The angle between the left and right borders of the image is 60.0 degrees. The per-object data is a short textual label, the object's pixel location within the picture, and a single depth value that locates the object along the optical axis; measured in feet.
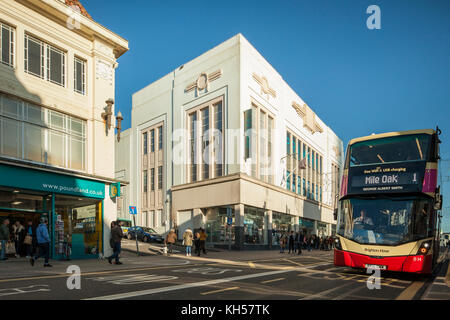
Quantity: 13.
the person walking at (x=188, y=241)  72.79
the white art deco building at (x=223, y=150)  108.17
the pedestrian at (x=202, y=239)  78.25
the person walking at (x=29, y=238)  52.18
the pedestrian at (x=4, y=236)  52.39
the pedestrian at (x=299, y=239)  96.63
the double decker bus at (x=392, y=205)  36.65
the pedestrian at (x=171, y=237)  75.13
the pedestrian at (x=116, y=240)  51.16
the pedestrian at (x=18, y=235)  54.54
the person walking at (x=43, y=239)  44.91
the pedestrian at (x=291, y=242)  98.96
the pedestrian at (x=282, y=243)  99.55
